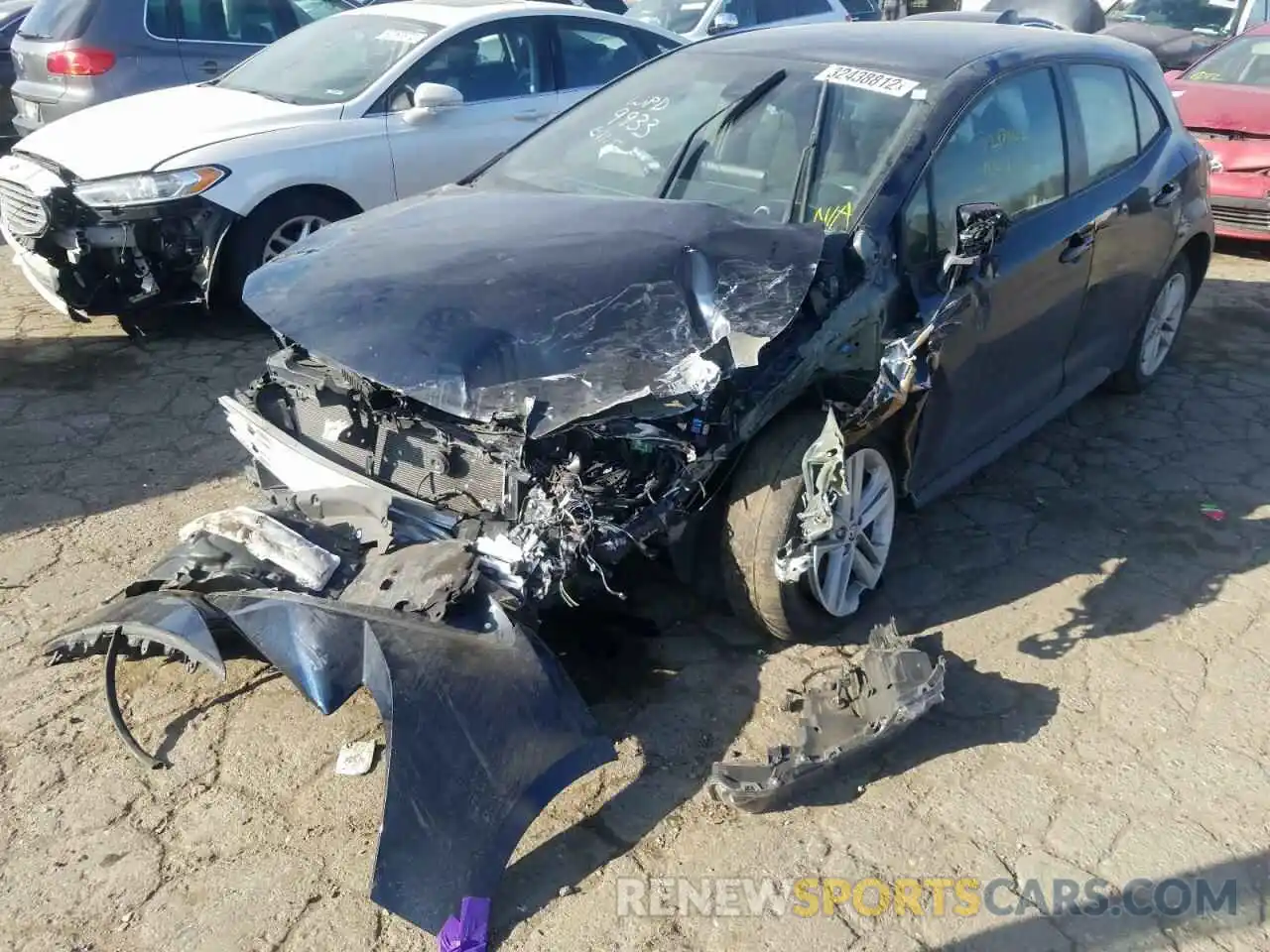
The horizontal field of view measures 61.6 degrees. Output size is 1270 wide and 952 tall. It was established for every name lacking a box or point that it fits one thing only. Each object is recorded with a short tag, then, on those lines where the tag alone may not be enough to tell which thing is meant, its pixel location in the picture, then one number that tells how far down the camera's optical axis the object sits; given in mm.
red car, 7551
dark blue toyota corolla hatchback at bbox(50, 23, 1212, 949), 2586
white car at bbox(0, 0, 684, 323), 5340
